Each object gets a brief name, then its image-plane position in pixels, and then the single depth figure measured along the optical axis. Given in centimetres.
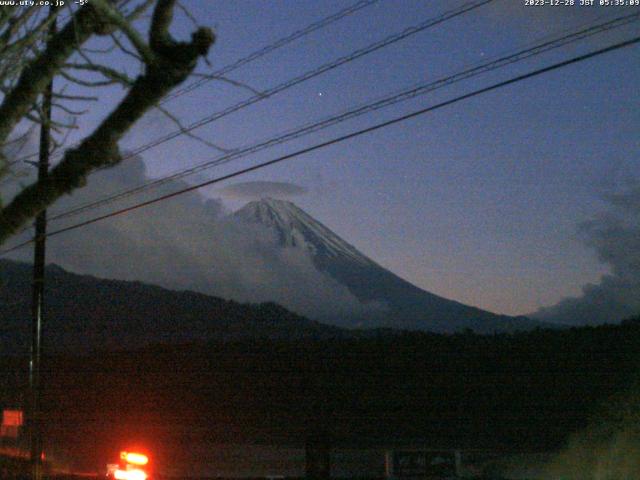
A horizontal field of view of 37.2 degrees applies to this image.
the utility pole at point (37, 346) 1825
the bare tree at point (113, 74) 457
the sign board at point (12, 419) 2033
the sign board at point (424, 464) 1608
